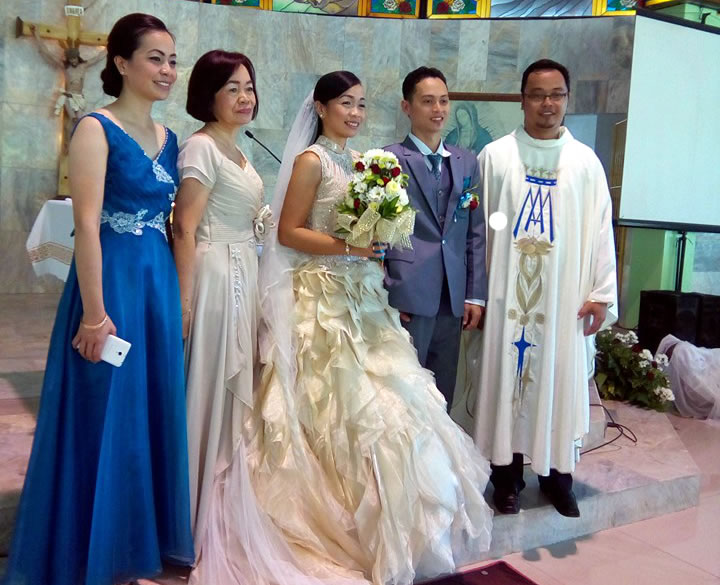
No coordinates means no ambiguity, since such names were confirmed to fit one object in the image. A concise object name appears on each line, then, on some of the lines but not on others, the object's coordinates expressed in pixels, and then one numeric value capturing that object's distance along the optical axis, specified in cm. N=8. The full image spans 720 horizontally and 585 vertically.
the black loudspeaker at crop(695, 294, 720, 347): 663
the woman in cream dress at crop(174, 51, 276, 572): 250
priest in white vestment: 312
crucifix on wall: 780
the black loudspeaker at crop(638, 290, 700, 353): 656
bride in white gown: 253
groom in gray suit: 294
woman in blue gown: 213
